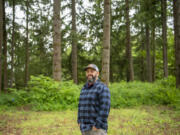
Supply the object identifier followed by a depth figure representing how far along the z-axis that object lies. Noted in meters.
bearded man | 3.20
